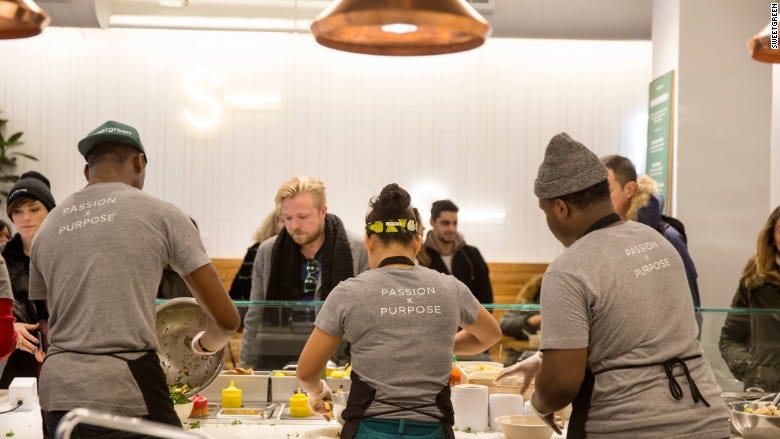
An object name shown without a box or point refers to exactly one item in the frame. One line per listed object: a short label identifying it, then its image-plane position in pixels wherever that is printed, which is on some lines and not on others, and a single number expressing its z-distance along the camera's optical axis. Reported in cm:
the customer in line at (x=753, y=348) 351
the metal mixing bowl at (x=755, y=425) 298
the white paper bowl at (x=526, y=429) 300
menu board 694
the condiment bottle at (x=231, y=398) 349
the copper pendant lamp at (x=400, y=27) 277
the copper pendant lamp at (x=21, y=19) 285
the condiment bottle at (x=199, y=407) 338
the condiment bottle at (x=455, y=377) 356
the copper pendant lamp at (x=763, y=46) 334
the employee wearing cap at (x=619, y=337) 225
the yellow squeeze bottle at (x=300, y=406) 338
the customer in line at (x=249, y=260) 598
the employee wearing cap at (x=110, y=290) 252
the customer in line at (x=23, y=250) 439
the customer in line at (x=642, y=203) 393
